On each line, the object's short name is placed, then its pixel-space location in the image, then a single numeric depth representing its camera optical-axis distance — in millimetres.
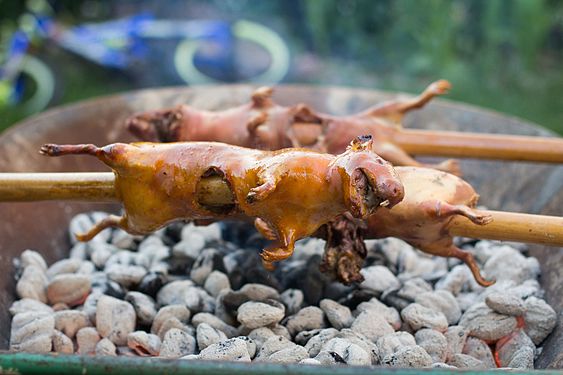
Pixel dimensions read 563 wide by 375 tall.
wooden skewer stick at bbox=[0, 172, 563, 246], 791
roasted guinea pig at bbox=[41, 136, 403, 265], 732
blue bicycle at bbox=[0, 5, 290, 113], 2408
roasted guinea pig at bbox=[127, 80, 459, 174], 971
